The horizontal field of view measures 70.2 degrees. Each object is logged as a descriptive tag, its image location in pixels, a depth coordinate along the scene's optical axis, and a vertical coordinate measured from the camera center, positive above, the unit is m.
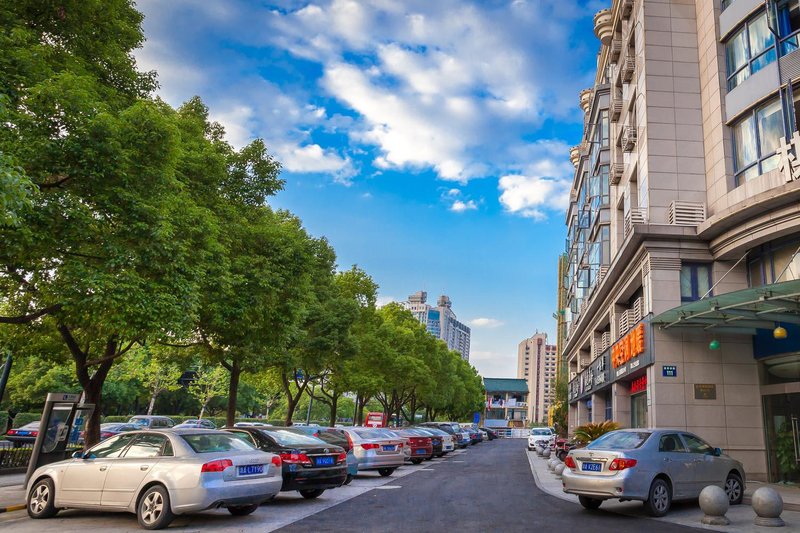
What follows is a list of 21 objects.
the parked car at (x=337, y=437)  13.97 -0.81
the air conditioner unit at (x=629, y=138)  22.31 +11.35
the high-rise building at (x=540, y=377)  186.38 +15.81
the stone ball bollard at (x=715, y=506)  9.09 -0.98
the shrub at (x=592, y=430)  17.11 +0.02
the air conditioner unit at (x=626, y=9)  24.92 +18.20
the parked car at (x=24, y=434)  26.16 -2.57
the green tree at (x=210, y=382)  51.16 +1.11
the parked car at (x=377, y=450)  15.62 -1.06
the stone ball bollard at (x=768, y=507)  8.78 -0.89
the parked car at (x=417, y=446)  22.31 -1.20
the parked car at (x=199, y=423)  36.49 -1.90
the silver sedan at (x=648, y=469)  9.60 -0.55
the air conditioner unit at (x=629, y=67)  23.84 +14.93
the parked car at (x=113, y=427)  29.17 -2.15
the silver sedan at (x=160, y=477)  7.85 -1.23
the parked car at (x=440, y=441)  26.00 -1.13
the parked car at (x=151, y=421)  35.81 -2.01
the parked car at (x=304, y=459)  10.63 -1.00
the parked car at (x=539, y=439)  35.41 -0.78
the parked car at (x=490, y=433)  65.36 -1.31
